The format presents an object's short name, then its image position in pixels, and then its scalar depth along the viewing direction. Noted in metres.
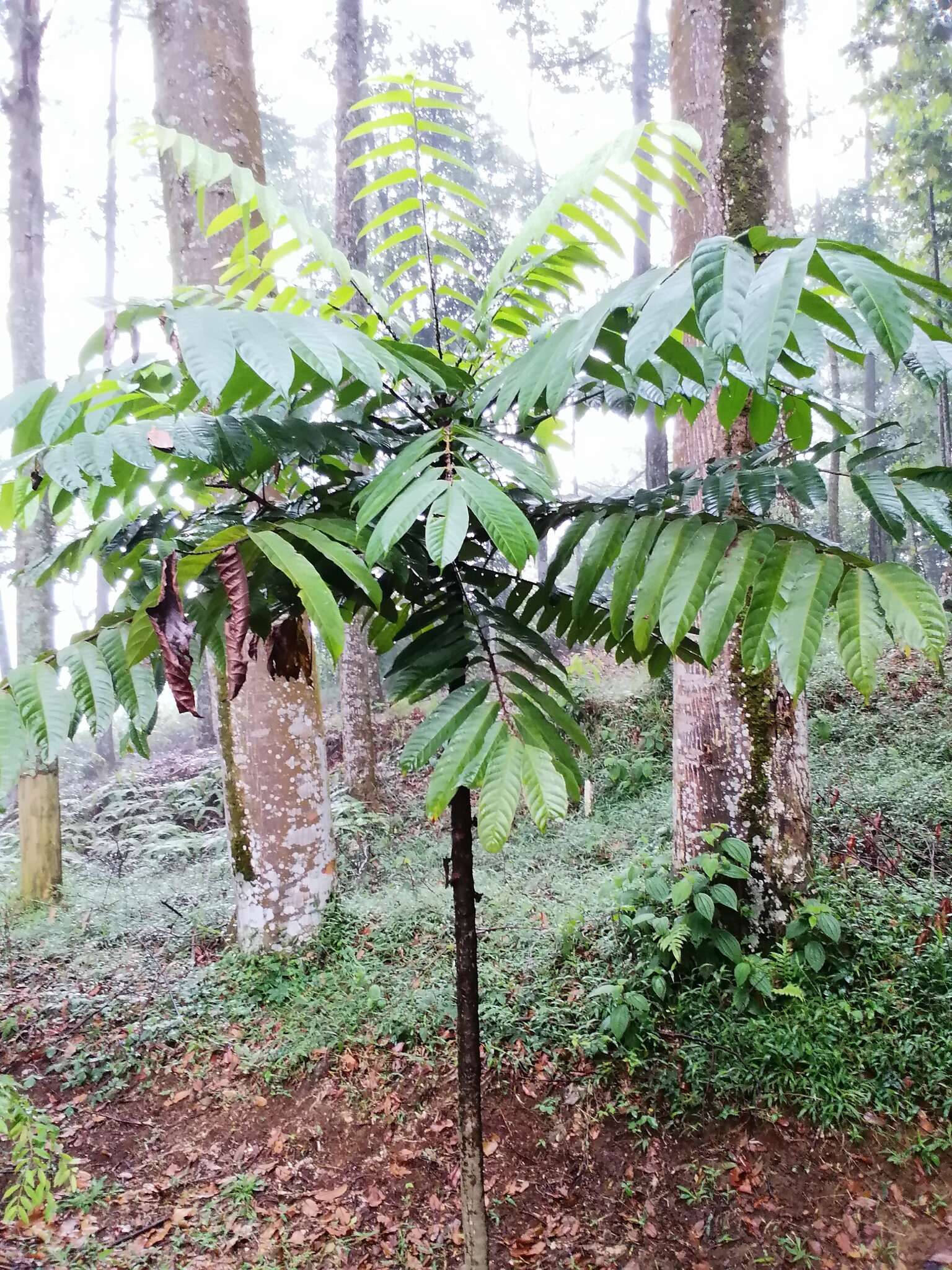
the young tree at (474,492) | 0.99
